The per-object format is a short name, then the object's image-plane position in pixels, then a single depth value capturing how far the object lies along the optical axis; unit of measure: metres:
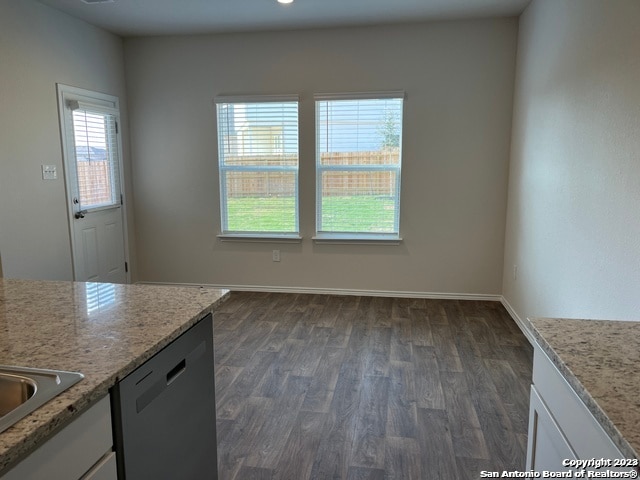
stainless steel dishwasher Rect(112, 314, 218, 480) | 1.18
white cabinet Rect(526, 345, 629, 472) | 0.97
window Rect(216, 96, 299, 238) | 4.69
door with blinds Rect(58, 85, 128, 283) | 4.11
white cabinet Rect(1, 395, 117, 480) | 0.91
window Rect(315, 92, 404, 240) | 4.51
